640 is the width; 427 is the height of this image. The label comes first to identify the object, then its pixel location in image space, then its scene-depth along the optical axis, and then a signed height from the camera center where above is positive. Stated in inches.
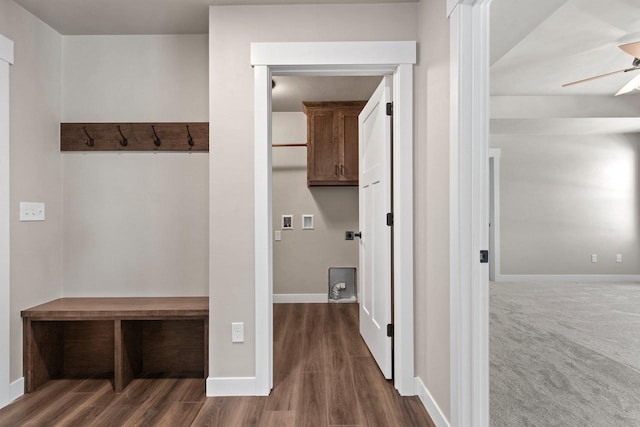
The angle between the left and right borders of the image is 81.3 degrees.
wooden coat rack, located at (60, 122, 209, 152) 105.4 +22.9
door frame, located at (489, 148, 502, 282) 238.2 +0.9
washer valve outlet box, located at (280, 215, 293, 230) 182.5 -2.9
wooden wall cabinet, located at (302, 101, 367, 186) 164.4 +33.3
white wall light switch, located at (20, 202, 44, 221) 92.0 +1.5
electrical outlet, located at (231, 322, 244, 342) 89.7 -27.9
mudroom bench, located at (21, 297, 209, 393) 92.2 -33.5
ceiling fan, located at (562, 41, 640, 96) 111.1 +50.4
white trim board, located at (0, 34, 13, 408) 85.2 -2.8
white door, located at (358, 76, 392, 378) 96.0 -2.7
